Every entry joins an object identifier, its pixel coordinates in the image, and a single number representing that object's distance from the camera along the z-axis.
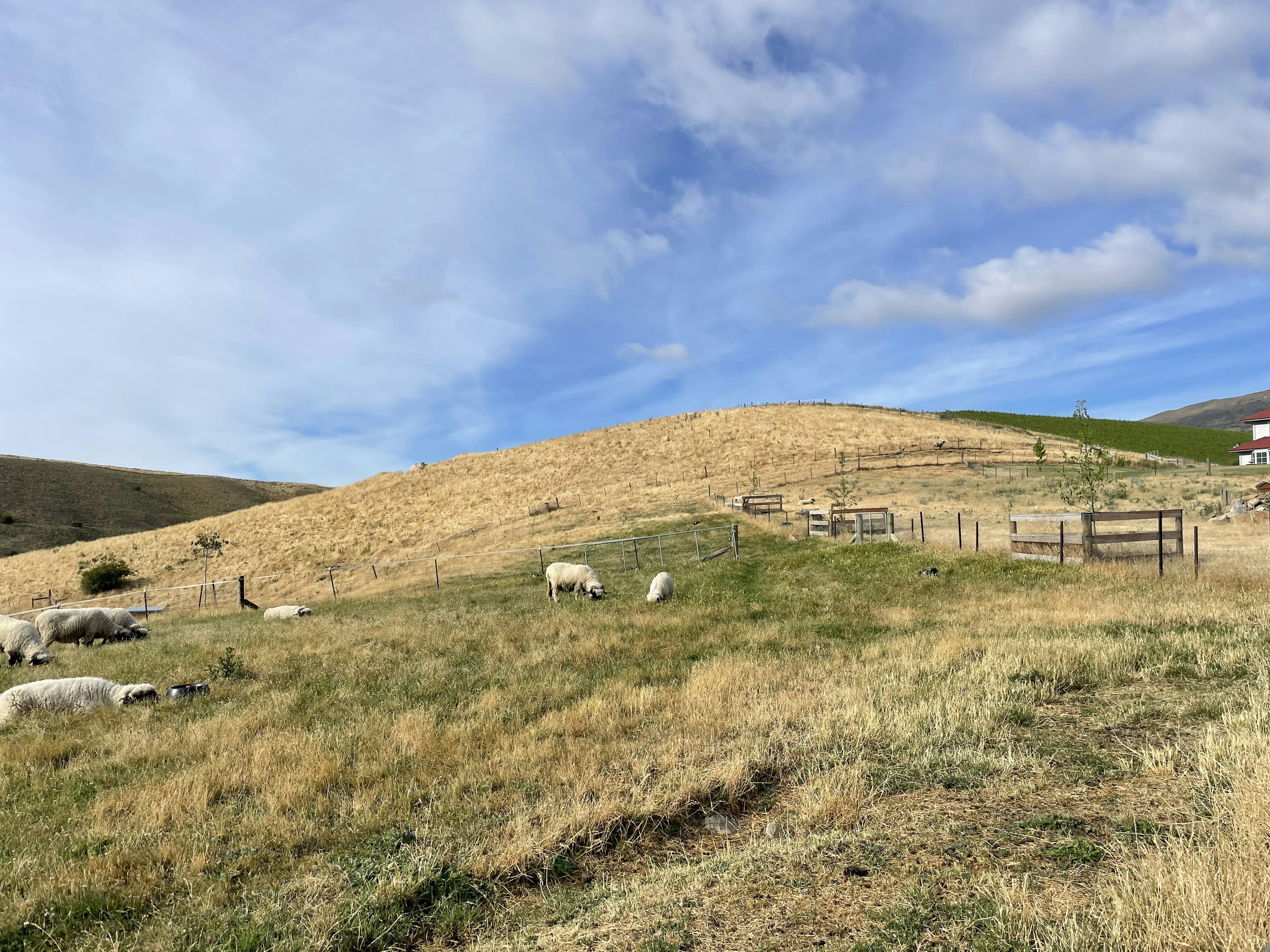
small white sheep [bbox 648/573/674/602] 18.56
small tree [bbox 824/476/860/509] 35.25
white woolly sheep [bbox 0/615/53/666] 14.97
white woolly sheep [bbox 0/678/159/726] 9.91
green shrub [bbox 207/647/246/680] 11.64
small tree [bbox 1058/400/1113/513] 22.47
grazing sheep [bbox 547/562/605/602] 20.47
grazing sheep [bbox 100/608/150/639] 19.59
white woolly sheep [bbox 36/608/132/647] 18.67
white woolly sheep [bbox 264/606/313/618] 24.06
